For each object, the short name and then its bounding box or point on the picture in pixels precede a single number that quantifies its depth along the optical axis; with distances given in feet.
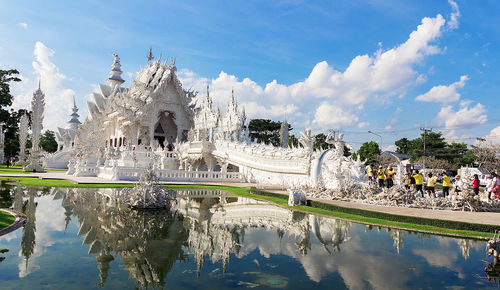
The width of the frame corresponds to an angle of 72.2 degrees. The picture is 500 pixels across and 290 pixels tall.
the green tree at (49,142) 245.32
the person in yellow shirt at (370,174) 53.41
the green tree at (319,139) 205.08
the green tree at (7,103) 140.26
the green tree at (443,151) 160.04
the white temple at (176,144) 60.64
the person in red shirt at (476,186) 45.70
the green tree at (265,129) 209.67
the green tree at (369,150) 165.78
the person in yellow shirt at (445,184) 47.19
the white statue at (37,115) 112.68
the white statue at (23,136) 114.73
